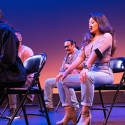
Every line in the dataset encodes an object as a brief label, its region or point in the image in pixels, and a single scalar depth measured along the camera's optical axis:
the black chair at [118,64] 3.27
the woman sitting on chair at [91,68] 2.59
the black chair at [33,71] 2.54
